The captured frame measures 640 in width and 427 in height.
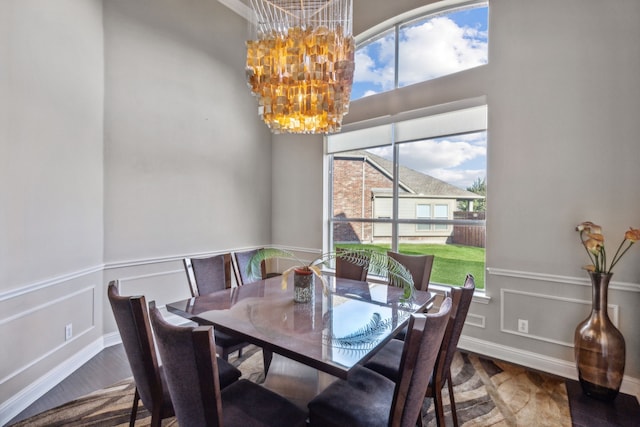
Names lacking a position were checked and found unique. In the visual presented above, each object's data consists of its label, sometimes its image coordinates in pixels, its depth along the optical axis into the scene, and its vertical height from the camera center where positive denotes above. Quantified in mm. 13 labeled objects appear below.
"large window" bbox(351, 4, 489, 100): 3125 +1834
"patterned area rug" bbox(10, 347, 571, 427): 1966 -1417
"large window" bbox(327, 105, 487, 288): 3162 +234
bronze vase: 2141 -1044
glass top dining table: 1350 -651
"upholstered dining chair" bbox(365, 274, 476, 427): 1567 -757
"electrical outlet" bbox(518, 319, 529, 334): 2709 -1077
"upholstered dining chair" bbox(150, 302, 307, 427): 1078 -618
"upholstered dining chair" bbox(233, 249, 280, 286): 2857 -590
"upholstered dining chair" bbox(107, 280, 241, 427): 1405 -705
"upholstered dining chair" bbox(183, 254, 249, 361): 2414 -584
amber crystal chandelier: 2029 +1017
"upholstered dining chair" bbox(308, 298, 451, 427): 1128 -915
